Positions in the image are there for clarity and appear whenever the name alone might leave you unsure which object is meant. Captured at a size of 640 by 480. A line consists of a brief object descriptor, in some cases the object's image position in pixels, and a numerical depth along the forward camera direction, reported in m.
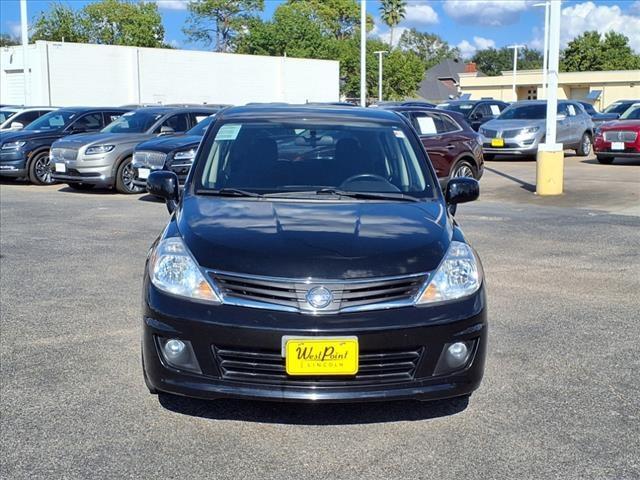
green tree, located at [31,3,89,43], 59.28
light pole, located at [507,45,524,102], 60.58
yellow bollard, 13.98
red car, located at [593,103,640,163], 19.06
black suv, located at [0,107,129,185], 16.64
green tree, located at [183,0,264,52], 75.00
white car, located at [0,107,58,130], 19.28
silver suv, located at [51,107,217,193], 14.73
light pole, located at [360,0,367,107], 24.77
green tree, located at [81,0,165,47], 68.56
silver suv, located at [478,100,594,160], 20.70
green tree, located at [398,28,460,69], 135.62
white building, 33.69
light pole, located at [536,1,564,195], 13.53
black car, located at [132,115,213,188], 13.20
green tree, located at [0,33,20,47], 78.69
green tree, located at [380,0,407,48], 81.94
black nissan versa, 3.72
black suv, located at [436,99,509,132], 26.03
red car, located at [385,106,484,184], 14.20
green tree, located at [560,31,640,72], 76.75
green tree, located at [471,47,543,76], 143.12
